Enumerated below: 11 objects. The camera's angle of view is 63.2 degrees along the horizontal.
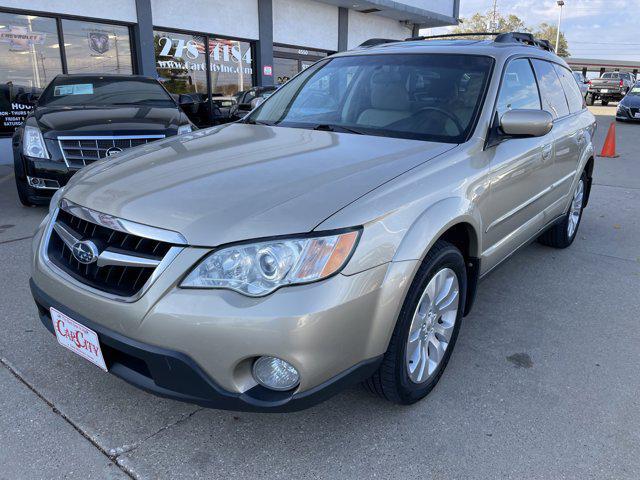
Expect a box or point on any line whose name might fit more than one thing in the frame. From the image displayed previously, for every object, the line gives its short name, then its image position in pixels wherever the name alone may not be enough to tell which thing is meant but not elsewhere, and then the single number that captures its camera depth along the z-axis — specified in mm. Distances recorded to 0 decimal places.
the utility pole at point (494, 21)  70375
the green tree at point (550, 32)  82769
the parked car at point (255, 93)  10750
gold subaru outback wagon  1813
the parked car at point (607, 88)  28516
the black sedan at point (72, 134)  5289
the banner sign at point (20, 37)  8891
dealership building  9203
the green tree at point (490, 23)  70500
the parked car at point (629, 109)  17875
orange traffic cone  10897
